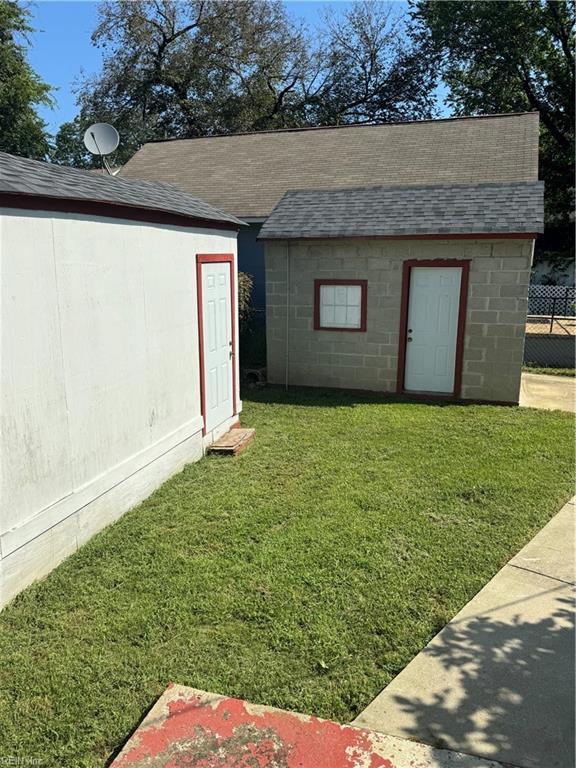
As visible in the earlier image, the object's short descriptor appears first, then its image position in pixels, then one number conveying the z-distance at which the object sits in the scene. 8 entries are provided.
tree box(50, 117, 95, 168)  39.01
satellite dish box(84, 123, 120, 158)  8.71
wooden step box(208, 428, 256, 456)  7.21
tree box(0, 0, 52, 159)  24.84
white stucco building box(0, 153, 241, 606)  4.04
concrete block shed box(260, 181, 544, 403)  9.12
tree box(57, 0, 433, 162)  28.33
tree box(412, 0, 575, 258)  22.58
